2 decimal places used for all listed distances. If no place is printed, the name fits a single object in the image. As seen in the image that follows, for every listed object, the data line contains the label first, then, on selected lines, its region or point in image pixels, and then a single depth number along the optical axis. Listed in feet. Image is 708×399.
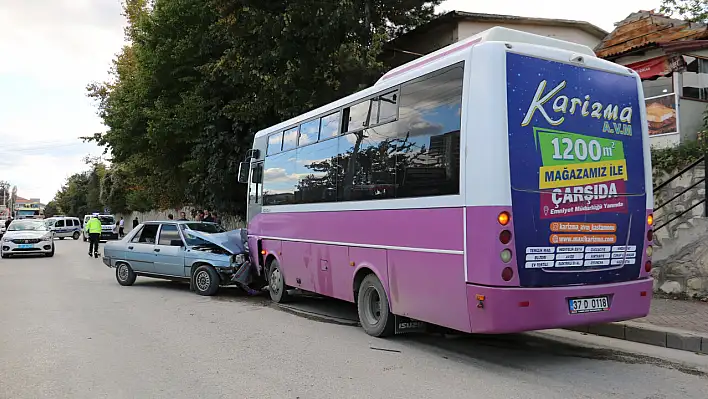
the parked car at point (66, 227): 145.89
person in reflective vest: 80.53
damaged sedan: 39.40
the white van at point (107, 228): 128.98
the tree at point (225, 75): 50.03
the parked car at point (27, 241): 76.02
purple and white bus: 18.86
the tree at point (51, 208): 484.25
